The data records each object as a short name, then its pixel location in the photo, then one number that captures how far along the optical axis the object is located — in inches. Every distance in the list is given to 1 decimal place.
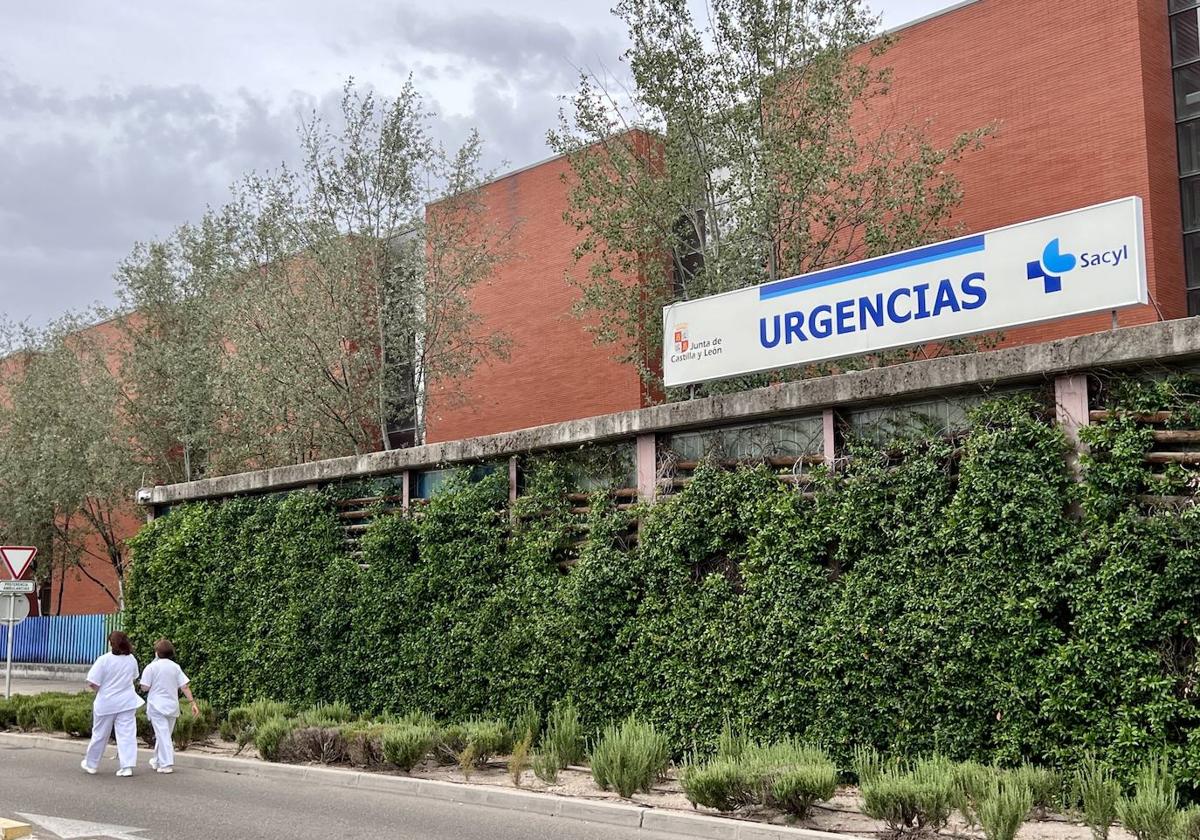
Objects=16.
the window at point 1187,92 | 915.4
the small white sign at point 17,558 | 826.8
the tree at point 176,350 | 1188.5
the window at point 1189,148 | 914.1
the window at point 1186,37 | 914.1
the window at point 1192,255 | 911.7
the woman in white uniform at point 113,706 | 537.3
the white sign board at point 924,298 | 418.6
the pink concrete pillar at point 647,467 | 532.1
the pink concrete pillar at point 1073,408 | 388.2
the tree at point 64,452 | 1268.5
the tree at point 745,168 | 831.1
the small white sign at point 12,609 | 804.6
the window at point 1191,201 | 913.5
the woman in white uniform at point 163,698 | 546.9
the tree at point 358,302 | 965.8
